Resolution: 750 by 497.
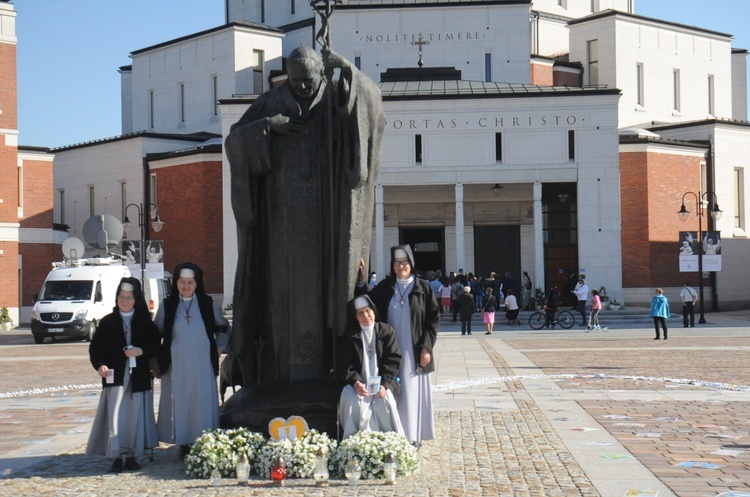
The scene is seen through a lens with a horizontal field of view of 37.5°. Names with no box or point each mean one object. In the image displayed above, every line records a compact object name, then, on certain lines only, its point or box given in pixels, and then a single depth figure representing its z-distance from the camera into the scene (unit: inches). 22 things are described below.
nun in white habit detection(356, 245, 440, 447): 426.6
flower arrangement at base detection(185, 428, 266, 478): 380.8
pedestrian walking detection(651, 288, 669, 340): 1179.3
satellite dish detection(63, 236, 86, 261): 1368.1
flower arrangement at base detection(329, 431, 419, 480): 374.9
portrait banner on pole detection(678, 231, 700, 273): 1467.8
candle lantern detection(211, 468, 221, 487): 370.0
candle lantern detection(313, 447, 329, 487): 369.7
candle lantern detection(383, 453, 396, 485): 368.8
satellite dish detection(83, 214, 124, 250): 1050.7
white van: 1334.9
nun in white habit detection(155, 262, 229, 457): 415.5
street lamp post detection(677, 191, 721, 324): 1515.7
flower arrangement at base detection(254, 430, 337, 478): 380.2
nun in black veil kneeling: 393.4
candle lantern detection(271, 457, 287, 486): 367.9
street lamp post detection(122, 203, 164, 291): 1043.9
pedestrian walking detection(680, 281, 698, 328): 1421.0
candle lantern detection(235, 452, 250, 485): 371.9
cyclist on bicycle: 1473.9
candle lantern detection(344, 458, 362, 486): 369.1
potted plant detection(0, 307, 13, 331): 1704.0
